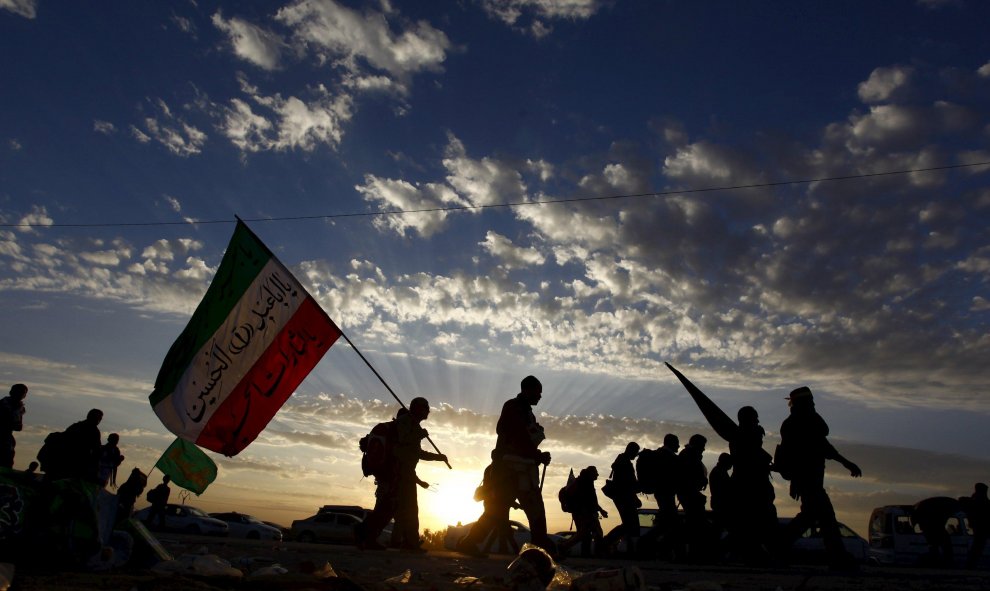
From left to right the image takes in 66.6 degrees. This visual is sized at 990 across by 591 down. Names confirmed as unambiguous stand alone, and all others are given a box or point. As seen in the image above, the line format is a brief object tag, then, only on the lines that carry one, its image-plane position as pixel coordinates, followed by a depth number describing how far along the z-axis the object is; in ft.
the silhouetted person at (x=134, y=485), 56.70
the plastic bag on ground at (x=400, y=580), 13.78
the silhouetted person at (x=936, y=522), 53.52
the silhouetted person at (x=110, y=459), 39.47
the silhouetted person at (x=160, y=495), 80.23
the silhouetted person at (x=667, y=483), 32.30
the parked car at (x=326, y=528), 106.01
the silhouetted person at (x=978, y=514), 46.39
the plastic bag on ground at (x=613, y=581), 12.65
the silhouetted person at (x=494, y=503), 24.84
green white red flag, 25.89
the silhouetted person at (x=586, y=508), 38.55
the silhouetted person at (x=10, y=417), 30.94
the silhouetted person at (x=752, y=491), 27.50
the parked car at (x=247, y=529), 112.16
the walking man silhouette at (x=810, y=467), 23.52
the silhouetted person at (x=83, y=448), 26.07
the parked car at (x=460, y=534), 65.21
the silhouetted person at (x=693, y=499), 32.01
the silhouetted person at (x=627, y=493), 36.55
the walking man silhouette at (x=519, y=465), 24.80
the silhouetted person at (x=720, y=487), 31.04
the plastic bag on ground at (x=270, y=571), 13.21
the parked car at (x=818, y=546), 51.57
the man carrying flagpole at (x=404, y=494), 28.30
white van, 63.77
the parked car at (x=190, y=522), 102.78
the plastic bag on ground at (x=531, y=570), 12.82
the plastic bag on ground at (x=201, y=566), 13.51
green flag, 37.96
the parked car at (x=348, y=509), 110.74
